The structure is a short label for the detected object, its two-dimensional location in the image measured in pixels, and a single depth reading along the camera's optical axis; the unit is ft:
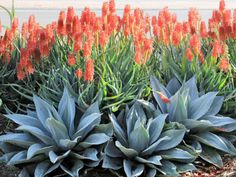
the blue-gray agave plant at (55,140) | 14.75
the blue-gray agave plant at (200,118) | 15.78
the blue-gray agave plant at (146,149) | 14.83
